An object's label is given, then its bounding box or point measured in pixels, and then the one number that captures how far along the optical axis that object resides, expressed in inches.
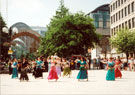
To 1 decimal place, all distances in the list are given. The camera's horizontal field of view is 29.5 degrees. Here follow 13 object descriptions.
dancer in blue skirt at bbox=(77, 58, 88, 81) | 677.7
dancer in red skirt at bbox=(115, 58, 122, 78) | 782.5
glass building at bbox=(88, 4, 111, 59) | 3432.6
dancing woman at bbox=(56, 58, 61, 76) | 938.7
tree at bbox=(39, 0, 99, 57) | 1626.6
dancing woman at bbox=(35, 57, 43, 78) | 788.6
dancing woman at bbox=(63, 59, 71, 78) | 836.0
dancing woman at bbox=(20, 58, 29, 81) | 696.2
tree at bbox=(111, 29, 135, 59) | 1908.5
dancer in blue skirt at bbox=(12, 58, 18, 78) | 839.2
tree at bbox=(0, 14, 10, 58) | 1702.5
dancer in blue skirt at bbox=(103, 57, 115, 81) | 693.3
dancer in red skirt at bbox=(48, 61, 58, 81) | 684.1
